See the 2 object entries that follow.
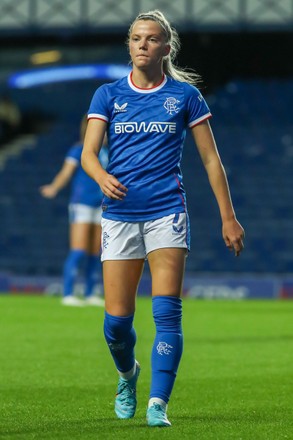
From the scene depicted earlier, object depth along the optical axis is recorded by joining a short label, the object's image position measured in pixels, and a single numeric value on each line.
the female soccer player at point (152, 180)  12.79
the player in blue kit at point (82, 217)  31.97
